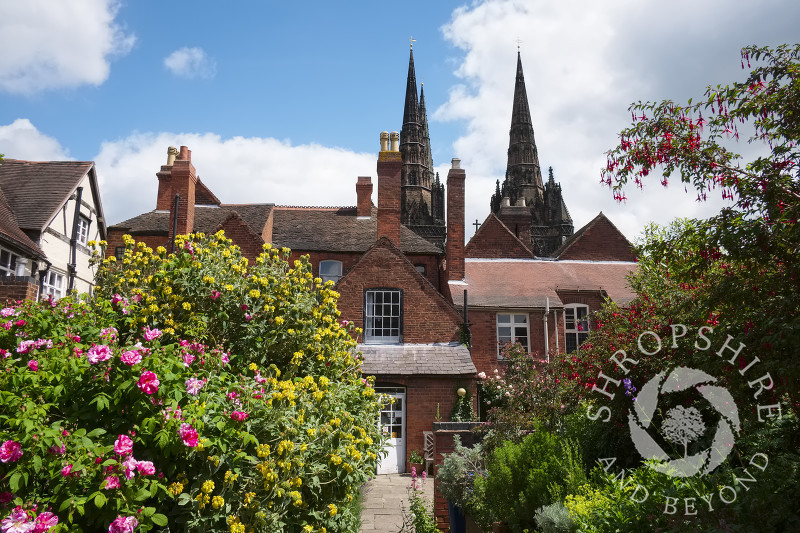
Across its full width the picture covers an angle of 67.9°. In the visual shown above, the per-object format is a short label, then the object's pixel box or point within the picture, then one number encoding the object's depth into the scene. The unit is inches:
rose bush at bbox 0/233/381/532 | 159.5
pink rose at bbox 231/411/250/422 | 183.5
